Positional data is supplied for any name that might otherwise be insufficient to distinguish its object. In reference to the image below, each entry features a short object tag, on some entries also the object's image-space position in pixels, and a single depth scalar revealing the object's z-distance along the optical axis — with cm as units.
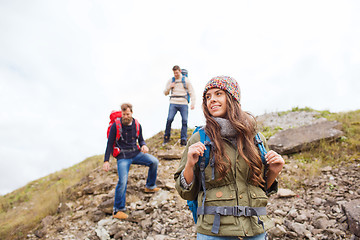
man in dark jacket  541
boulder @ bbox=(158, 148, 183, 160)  824
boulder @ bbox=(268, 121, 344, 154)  728
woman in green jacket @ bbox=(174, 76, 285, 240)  189
